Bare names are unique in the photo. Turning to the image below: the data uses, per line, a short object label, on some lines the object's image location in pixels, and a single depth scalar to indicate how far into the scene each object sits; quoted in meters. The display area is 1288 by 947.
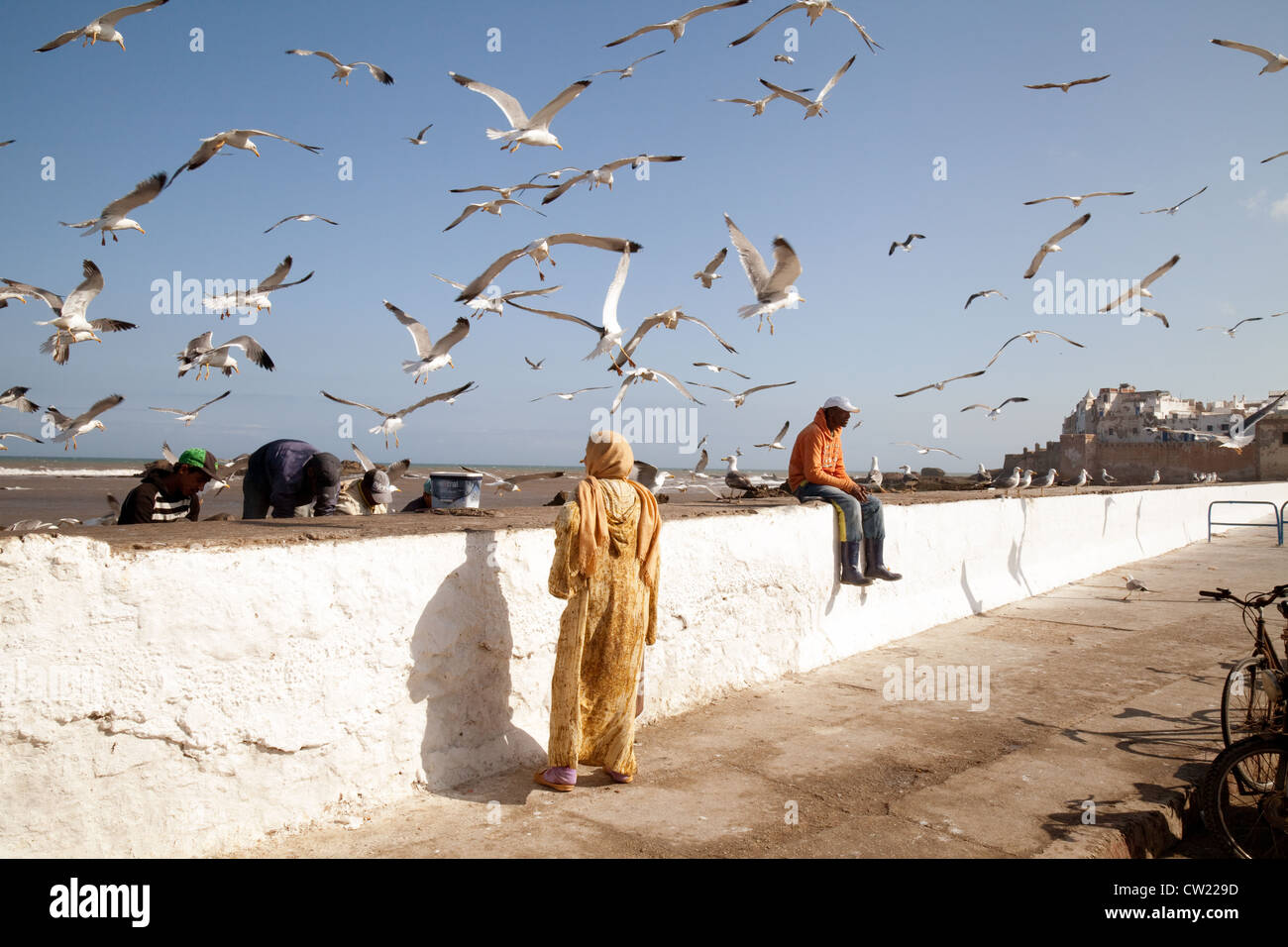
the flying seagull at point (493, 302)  6.22
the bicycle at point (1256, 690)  3.82
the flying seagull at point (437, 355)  6.80
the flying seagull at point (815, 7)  7.56
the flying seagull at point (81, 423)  8.05
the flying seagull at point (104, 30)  6.78
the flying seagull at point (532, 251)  5.87
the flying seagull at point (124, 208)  6.68
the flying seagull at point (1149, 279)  10.34
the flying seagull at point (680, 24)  7.08
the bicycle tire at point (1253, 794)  3.35
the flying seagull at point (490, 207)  7.14
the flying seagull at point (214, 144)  6.69
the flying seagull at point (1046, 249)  9.89
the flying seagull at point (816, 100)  8.74
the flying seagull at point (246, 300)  7.27
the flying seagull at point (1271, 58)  7.80
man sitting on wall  6.16
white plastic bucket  5.75
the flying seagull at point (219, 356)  7.20
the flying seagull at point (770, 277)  6.50
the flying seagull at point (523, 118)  7.05
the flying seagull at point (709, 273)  7.95
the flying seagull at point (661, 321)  6.64
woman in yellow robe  3.67
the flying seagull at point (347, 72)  8.72
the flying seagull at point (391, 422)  7.05
